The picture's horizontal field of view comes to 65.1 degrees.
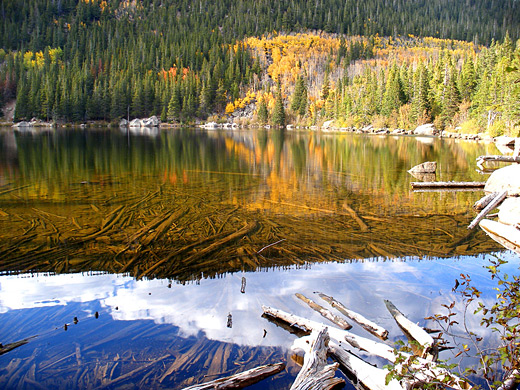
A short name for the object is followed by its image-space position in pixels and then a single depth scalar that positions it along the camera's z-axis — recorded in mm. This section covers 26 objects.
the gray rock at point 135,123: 94938
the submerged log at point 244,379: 3674
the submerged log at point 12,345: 4586
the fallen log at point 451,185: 15016
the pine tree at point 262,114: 103562
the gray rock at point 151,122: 95600
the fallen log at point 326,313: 4934
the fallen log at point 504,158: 16733
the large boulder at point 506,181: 11963
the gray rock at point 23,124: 85438
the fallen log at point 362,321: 4602
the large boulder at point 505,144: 31462
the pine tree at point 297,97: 110688
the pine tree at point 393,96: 71500
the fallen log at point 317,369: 3699
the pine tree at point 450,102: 60188
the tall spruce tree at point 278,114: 100312
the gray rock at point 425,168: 19484
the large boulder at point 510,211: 10109
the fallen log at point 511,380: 3434
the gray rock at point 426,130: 60384
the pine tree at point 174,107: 100688
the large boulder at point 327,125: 92875
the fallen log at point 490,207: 10195
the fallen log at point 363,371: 3672
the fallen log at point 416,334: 4031
